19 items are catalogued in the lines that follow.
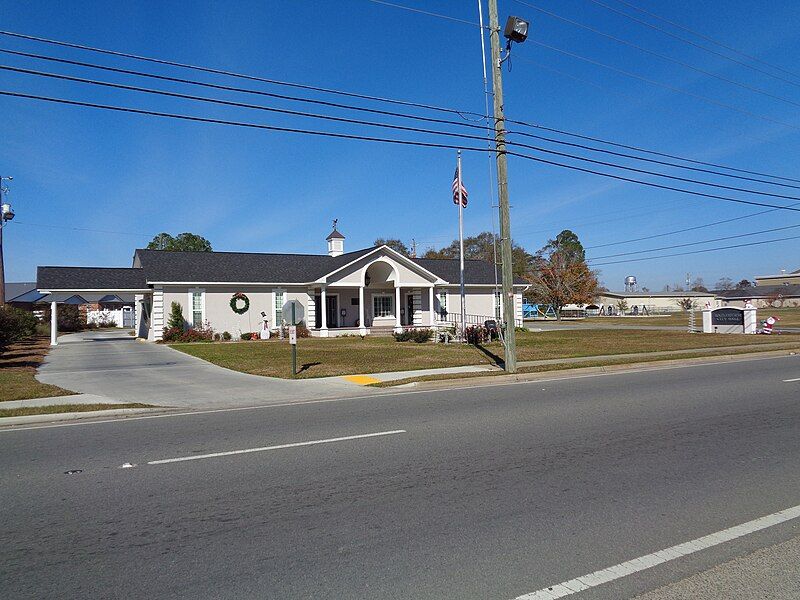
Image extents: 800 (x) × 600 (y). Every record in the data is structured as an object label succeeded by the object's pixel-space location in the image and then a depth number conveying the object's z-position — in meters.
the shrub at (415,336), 28.75
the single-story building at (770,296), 103.94
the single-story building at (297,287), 31.53
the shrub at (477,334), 26.83
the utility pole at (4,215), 38.47
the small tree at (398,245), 85.78
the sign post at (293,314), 15.50
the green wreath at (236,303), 32.88
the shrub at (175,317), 30.81
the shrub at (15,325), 22.52
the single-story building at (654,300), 101.49
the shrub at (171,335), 30.50
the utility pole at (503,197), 16.28
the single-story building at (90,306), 54.92
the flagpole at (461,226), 27.53
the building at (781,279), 133.62
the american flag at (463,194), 27.66
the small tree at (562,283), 62.75
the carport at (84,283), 30.44
